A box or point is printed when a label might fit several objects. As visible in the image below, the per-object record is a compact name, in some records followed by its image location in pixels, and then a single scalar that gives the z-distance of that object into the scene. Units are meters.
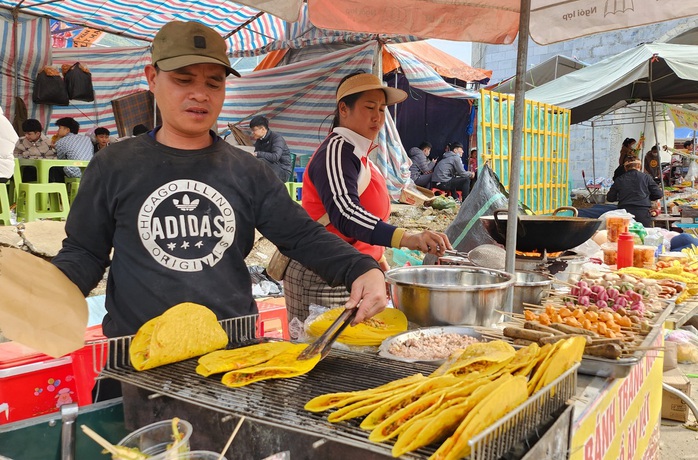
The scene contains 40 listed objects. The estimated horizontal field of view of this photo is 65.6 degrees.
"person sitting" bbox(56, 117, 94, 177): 8.78
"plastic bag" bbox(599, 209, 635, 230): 4.82
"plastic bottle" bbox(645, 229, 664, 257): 5.06
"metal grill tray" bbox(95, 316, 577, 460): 1.06
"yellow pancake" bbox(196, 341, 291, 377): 1.45
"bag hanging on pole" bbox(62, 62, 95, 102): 9.31
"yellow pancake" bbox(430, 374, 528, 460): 0.98
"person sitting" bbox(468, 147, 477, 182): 16.22
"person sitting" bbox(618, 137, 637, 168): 11.27
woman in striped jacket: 2.68
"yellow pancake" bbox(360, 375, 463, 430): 1.14
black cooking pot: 2.87
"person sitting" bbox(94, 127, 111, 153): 9.56
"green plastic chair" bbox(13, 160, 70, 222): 7.85
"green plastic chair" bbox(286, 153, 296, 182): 10.73
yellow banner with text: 1.66
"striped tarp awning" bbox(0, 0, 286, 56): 7.44
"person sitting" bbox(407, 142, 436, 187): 15.57
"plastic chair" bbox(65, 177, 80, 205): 8.83
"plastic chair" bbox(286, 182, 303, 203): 9.86
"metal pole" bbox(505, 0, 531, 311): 2.64
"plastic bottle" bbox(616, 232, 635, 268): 4.07
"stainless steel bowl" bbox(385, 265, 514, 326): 2.12
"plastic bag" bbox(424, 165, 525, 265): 5.00
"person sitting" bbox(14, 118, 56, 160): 8.40
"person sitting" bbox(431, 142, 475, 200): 14.88
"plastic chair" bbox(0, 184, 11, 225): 7.27
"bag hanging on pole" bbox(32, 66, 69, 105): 9.11
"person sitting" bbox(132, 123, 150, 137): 9.28
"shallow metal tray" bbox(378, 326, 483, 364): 1.86
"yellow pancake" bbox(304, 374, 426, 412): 1.23
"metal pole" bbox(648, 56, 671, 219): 10.18
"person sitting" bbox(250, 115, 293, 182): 9.61
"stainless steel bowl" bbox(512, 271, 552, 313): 2.70
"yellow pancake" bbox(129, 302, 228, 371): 1.49
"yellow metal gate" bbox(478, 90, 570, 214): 8.38
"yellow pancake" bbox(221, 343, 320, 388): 1.40
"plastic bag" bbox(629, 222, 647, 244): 5.04
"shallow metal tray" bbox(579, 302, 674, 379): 1.85
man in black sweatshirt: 1.90
